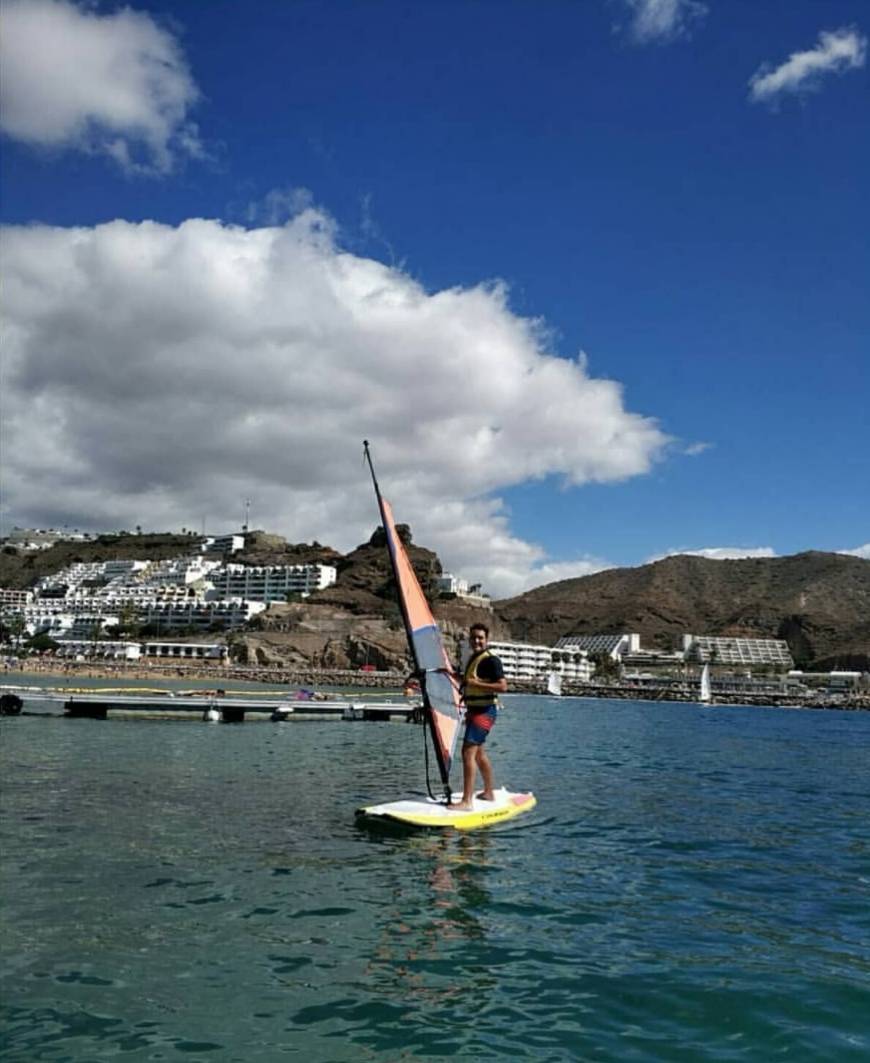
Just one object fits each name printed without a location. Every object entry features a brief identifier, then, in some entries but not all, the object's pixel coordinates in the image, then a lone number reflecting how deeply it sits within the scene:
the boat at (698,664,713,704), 144.62
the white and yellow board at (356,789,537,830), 15.36
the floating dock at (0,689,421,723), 50.53
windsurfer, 15.29
